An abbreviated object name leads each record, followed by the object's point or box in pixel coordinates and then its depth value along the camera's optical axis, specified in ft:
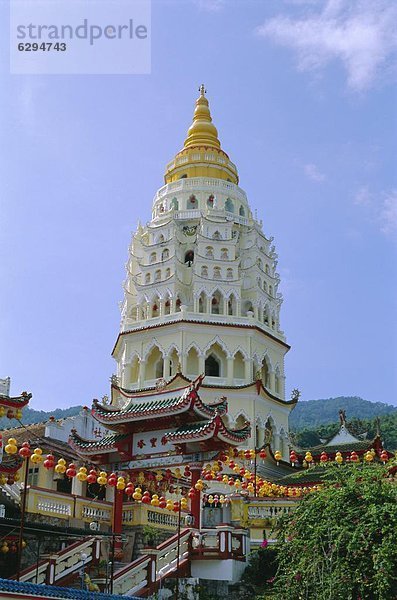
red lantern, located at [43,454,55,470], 72.23
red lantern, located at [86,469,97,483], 77.10
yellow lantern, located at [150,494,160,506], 82.84
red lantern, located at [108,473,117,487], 79.92
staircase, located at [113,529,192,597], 74.13
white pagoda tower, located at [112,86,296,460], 160.56
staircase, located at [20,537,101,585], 70.44
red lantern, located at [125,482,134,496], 80.79
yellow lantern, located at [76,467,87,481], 73.36
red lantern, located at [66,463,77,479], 73.82
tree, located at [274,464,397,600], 63.16
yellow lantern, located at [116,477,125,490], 78.72
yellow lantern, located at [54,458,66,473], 71.56
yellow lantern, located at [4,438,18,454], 67.36
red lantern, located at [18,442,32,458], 65.42
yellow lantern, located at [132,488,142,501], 80.07
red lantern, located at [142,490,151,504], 82.17
